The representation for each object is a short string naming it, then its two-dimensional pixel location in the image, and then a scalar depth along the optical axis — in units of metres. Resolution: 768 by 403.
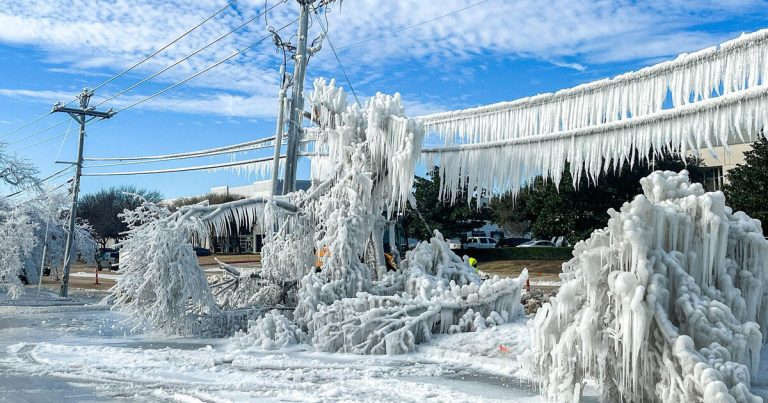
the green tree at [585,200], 34.81
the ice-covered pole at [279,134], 15.75
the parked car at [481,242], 58.88
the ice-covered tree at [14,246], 21.88
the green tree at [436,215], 46.72
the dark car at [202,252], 59.47
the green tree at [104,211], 66.12
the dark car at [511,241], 62.04
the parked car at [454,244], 50.69
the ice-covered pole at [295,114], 15.70
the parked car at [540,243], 56.44
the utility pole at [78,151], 23.22
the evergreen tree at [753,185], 27.94
